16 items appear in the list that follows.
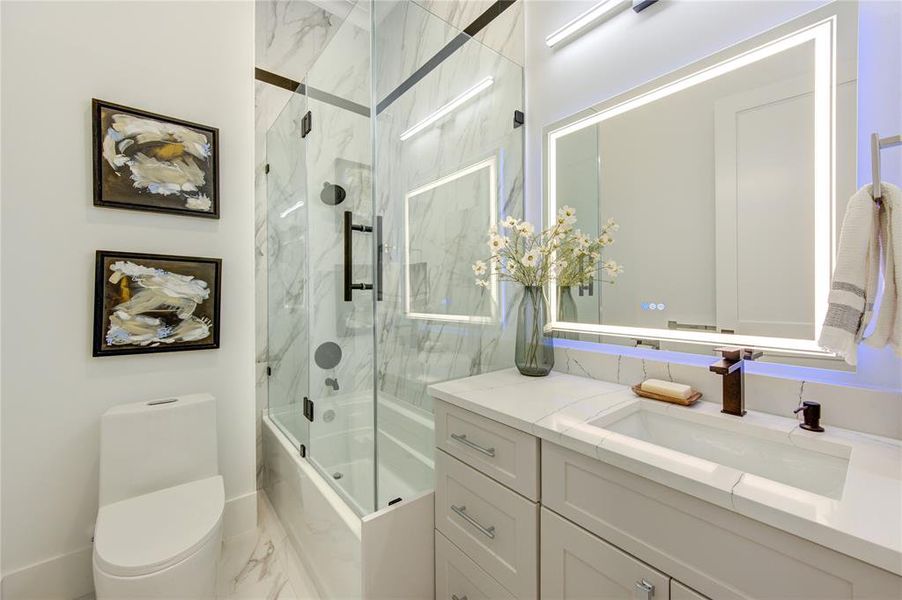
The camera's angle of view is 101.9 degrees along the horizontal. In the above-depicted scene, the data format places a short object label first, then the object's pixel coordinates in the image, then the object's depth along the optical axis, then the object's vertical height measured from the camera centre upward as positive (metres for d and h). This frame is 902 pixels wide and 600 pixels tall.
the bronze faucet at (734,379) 1.06 -0.23
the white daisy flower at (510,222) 1.54 +0.33
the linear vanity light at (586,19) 1.46 +1.18
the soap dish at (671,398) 1.15 -0.31
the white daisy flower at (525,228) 1.50 +0.30
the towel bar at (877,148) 0.82 +0.34
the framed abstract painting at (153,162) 1.58 +0.63
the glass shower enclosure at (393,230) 1.46 +0.32
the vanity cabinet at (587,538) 0.63 -0.53
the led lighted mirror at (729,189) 1.03 +0.37
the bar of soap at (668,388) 1.16 -0.29
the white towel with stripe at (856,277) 0.84 +0.06
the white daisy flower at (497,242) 1.54 +0.25
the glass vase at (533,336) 1.56 -0.15
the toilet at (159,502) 1.17 -0.82
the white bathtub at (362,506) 1.27 -0.80
